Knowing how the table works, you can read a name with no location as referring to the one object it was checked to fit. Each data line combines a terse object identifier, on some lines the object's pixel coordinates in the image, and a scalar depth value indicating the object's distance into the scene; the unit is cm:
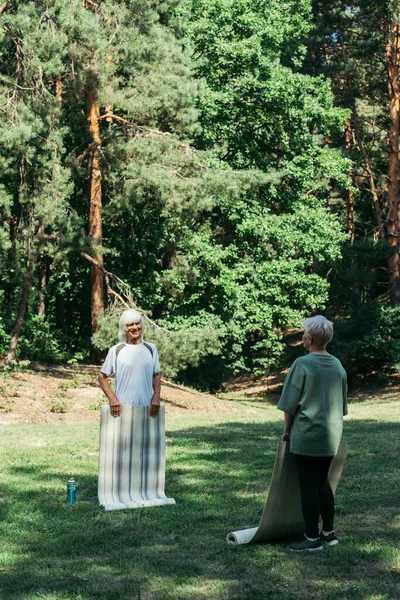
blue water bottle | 809
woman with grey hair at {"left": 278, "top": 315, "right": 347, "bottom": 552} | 624
